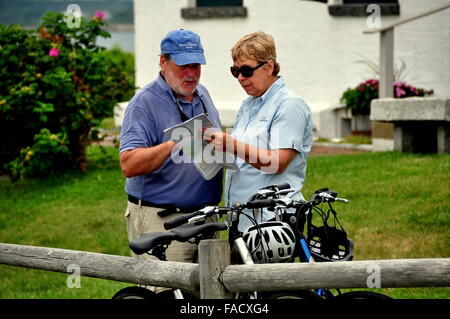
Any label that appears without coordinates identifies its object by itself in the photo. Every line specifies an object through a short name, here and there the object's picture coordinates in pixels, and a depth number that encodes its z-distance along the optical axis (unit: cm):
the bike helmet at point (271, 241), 827
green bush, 2261
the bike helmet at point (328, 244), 846
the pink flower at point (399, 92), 2556
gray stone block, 2027
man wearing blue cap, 924
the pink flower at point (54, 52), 2306
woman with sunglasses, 875
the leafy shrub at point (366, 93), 2588
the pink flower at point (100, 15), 2408
